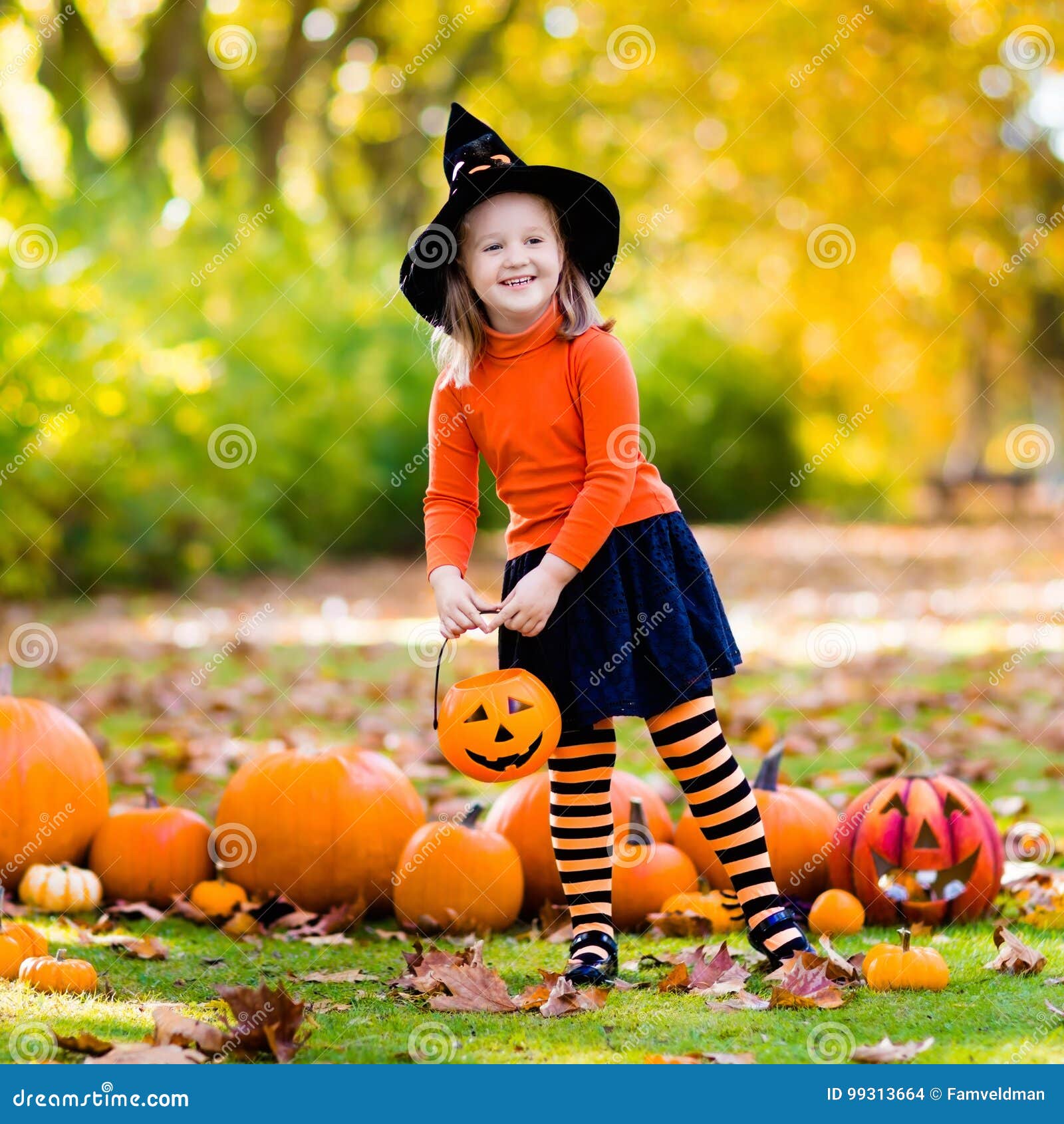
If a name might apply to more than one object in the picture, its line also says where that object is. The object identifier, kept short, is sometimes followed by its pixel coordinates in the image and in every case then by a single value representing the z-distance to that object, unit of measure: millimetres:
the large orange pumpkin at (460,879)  6785
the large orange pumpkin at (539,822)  7129
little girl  5781
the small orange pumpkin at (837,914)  6441
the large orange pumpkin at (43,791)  7297
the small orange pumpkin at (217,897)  7012
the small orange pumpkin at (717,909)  6656
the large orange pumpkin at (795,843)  6922
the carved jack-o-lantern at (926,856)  6625
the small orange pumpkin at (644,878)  6824
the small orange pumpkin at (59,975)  5551
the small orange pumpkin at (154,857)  7160
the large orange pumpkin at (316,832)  7094
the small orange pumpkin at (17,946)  5730
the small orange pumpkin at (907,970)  5484
